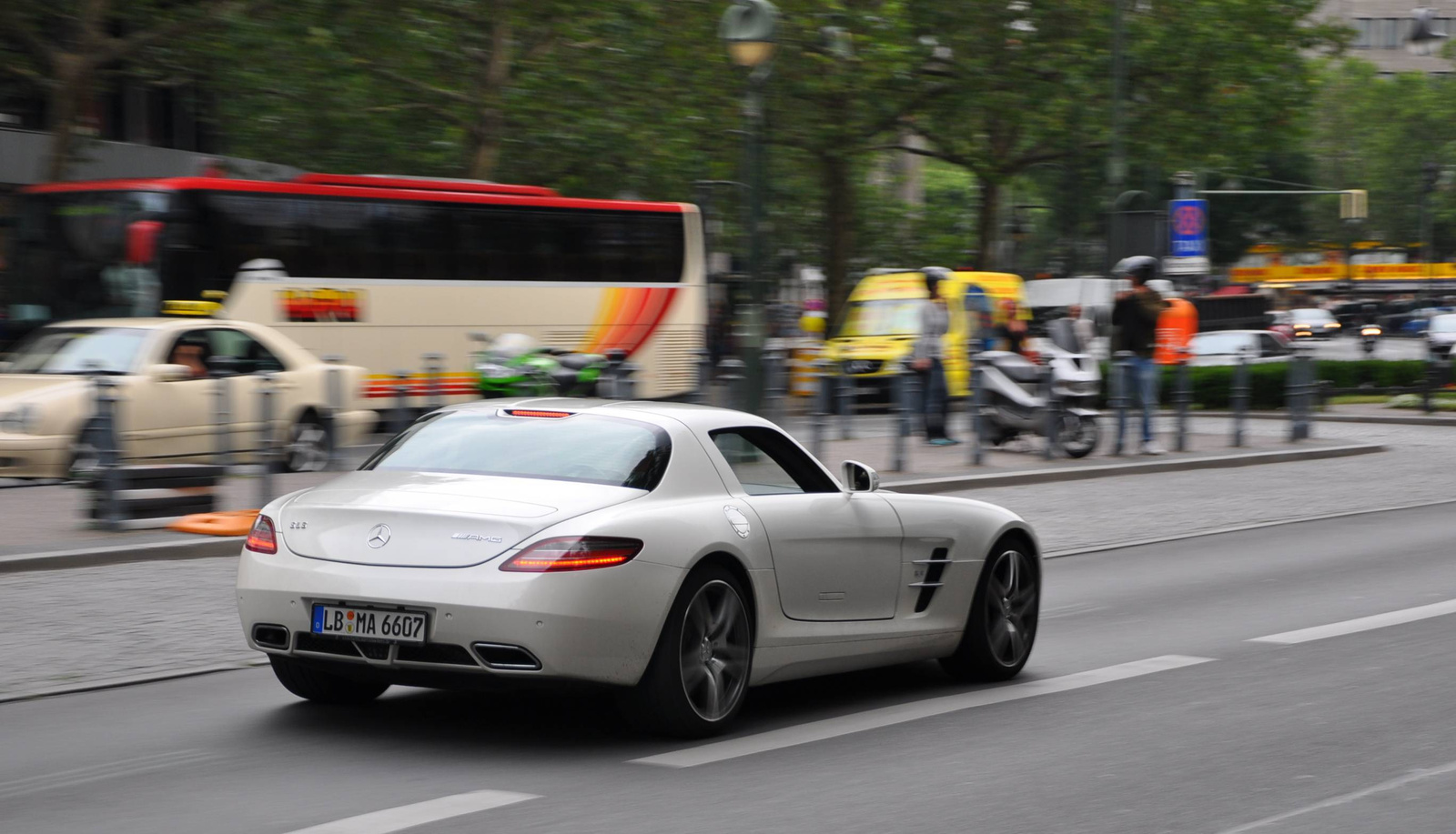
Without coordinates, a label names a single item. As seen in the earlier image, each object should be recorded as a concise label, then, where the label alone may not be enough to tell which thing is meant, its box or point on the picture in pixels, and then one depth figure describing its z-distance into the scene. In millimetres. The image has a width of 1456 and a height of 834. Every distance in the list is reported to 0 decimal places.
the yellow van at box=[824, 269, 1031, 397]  30391
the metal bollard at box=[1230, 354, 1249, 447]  22844
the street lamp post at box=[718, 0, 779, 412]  18953
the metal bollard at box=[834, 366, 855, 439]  22266
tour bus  23625
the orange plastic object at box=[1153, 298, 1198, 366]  21922
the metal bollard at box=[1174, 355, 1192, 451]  21906
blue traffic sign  33875
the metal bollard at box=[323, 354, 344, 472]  17688
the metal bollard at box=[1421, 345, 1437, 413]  32531
